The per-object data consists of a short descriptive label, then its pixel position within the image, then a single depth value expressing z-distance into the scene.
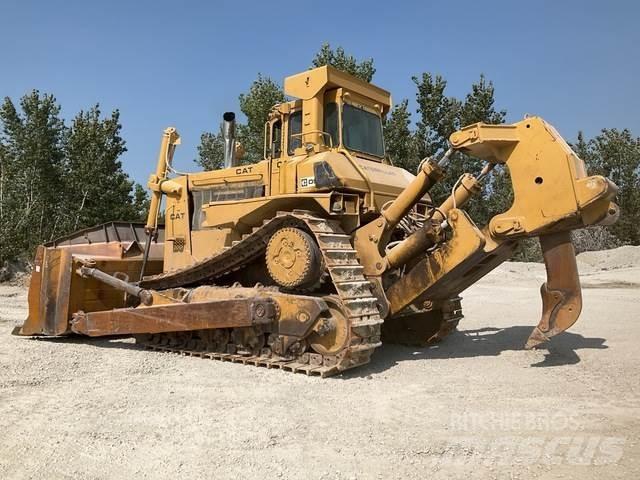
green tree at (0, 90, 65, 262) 22.36
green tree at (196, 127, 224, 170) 40.44
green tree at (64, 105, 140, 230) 24.36
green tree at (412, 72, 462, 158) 27.02
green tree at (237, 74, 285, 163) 27.44
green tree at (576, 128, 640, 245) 34.19
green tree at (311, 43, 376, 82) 27.06
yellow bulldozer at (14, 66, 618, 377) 5.92
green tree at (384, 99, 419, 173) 26.05
